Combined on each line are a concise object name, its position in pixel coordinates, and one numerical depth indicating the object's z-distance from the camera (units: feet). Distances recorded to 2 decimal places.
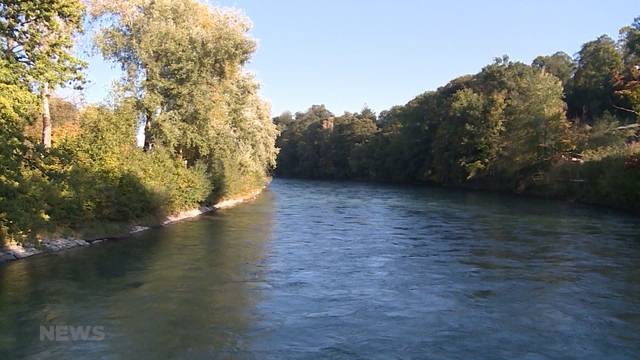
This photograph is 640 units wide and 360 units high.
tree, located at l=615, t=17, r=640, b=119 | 133.49
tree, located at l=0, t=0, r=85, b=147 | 60.70
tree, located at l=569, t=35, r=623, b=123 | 243.40
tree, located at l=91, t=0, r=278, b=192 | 106.93
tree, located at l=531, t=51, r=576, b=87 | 313.32
